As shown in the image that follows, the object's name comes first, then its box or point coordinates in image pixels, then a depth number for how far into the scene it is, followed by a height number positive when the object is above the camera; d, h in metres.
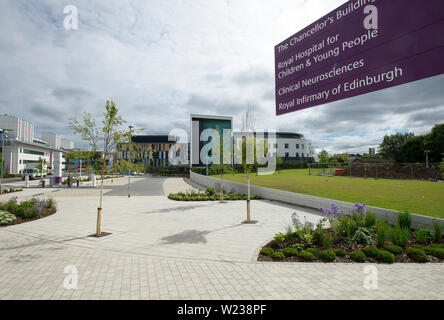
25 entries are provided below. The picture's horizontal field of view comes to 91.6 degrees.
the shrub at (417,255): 4.92 -2.05
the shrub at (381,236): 5.65 -1.82
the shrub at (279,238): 6.16 -2.04
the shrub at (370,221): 6.84 -1.73
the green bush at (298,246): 5.60 -2.09
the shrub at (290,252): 5.31 -2.12
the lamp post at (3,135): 19.58 +2.89
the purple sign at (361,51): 2.75 +1.80
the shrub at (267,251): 5.40 -2.14
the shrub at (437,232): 5.85 -1.80
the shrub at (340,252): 5.26 -2.10
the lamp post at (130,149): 7.80 +0.63
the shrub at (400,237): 5.61 -1.84
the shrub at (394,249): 5.25 -2.02
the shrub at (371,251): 5.16 -2.06
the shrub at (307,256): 5.10 -2.12
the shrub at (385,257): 4.92 -2.08
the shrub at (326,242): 5.59 -1.98
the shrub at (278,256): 5.18 -2.15
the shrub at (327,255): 5.07 -2.10
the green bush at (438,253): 5.02 -2.02
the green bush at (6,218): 8.73 -2.13
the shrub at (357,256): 5.02 -2.10
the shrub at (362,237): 5.93 -1.98
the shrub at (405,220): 6.57 -1.66
